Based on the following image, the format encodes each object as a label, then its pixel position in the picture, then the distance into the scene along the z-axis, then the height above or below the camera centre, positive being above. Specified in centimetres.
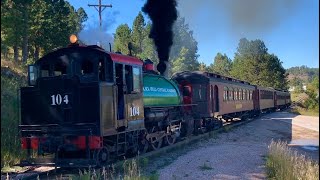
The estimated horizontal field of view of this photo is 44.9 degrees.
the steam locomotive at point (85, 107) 955 -11
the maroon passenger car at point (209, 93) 1908 +39
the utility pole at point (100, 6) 3812 +956
